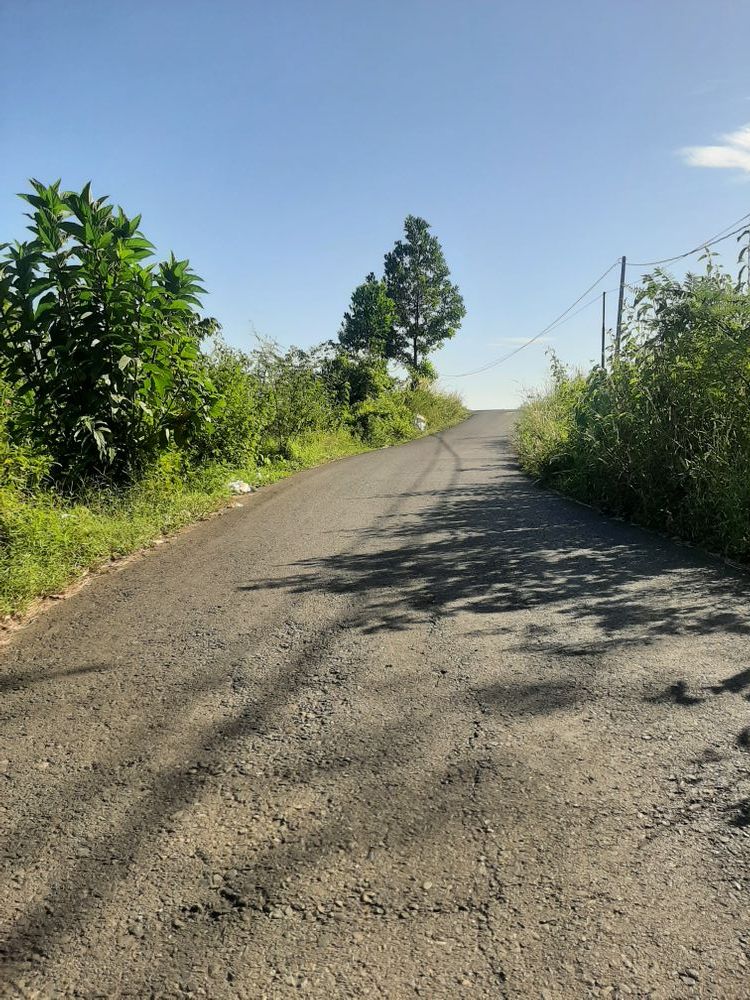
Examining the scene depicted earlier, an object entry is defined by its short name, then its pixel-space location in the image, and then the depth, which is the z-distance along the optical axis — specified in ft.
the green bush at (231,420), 39.58
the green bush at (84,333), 25.25
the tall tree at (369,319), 155.43
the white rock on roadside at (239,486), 37.47
